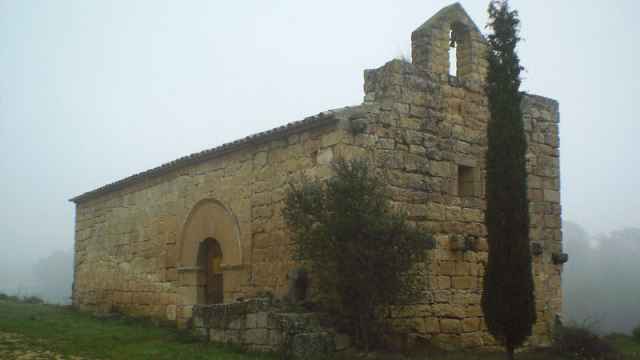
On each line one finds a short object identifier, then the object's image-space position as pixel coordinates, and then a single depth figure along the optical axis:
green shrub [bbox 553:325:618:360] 10.98
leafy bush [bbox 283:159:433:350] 9.38
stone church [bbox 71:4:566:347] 11.12
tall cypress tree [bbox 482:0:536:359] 9.86
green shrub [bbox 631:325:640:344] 14.43
